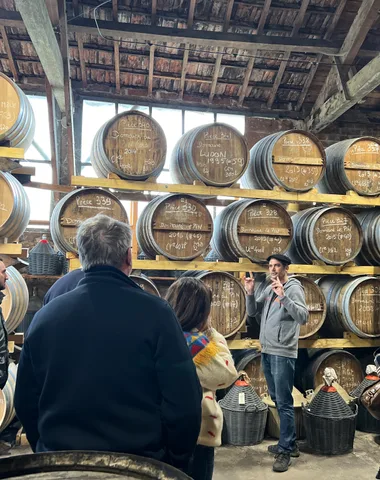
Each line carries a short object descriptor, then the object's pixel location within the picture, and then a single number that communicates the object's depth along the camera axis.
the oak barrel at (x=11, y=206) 3.88
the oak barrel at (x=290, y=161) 4.95
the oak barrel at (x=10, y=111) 3.93
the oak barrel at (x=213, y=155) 4.73
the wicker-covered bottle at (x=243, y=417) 4.35
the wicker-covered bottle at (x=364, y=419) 4.77
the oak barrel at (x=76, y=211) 4.42
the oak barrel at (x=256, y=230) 4.82
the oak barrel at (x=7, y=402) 3.95
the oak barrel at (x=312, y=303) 4.94
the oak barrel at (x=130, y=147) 4.55
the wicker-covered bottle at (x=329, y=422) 4.14
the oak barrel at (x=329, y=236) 4.98
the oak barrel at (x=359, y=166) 5.20
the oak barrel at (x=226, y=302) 4.73
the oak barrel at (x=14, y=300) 4.06
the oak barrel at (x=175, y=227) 4.61
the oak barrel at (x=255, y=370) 4.94
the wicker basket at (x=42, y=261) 7.07
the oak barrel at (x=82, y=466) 1.27
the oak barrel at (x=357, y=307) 5.01
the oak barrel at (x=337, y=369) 5.04
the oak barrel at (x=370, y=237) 5.28
